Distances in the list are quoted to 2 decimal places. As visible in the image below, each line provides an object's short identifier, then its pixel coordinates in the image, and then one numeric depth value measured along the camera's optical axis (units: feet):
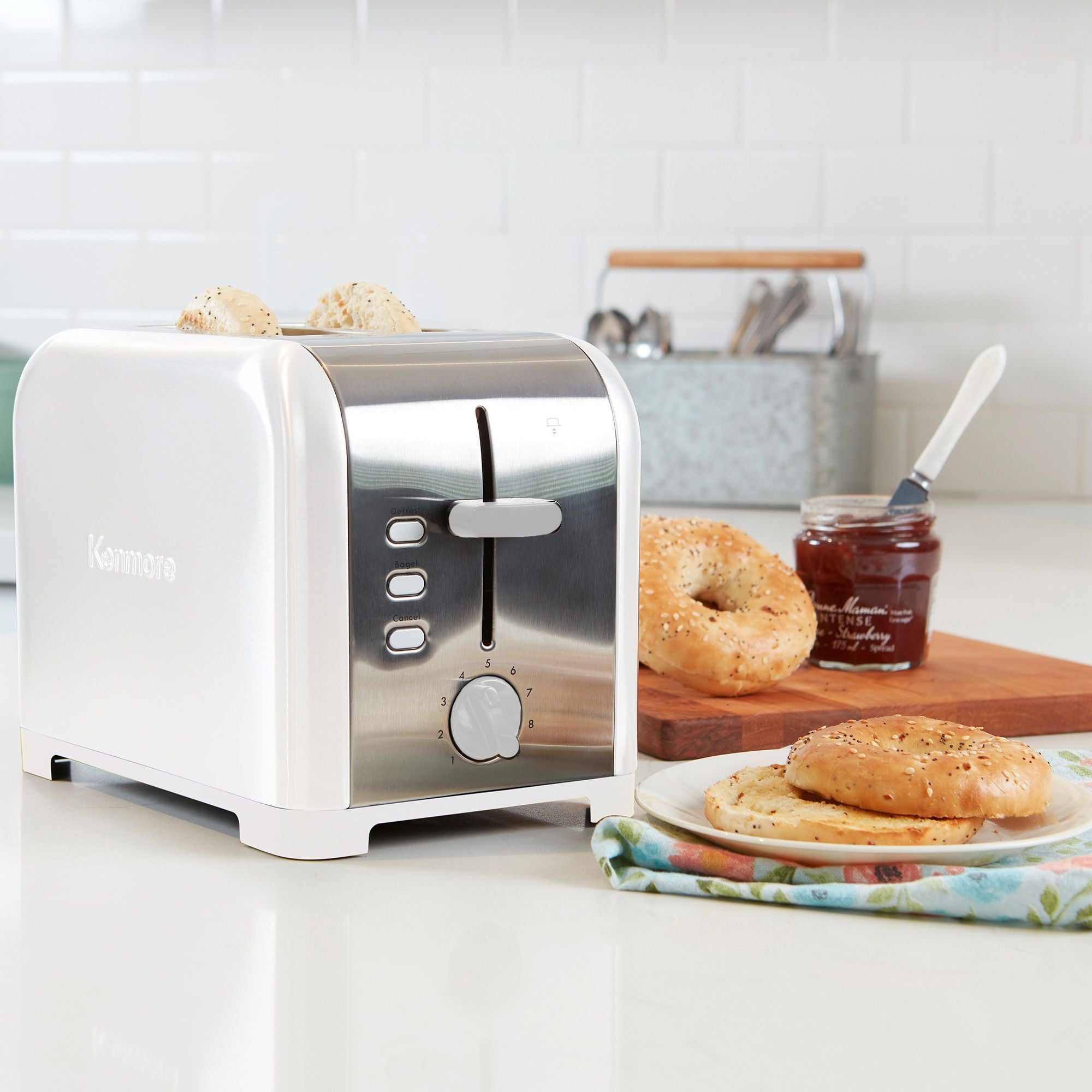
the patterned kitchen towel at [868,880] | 4.71
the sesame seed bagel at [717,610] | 5.52
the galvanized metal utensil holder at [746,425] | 7.94
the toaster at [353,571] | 4.82
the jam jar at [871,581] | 5.77
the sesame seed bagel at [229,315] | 5.06
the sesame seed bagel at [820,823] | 4.79
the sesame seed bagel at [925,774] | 4.82
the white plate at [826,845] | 4.77
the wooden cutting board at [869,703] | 5.42
